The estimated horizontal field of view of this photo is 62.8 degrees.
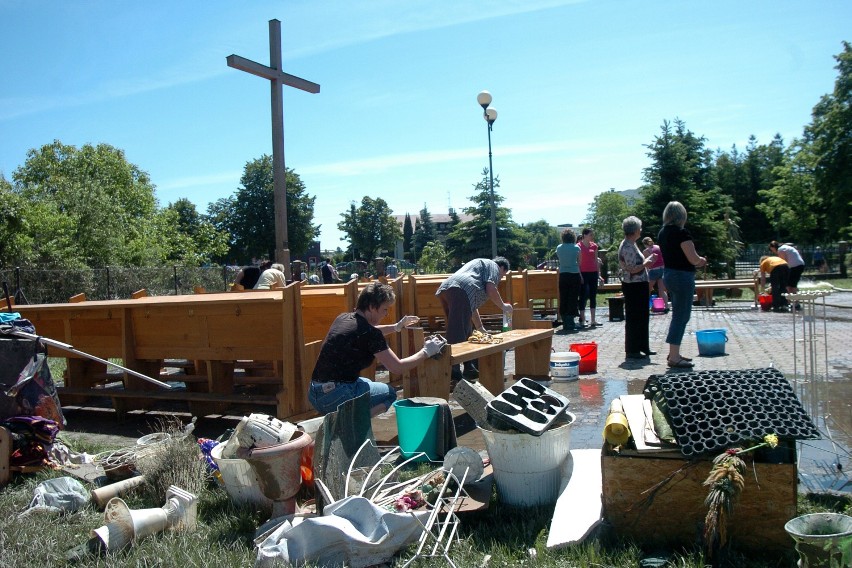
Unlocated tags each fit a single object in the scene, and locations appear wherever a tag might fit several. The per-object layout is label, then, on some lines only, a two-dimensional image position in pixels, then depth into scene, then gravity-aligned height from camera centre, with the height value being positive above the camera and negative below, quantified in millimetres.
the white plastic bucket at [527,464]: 3951 -1175
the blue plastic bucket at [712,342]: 8930 -1125
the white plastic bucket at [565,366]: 8039 -1249
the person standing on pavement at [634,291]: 8984 -445
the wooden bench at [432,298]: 9852 -585
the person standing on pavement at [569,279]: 12805 -381
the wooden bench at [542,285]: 13938 -517
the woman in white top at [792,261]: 14805 -191
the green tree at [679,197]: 26125 +2237
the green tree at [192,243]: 39869 +1554
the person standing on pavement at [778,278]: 15242 -573
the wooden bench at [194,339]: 6391 -713
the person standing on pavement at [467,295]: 7648 -376
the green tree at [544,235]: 100875 +3691
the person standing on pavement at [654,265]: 13203 -181
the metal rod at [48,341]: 5231 -522
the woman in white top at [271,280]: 9695 -188
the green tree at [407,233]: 116062 +5023
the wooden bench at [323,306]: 7512 -456
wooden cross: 11281 +2147
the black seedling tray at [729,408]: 3295 -770
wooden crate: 3250 -1191
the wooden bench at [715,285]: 16609 -749
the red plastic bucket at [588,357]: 8469 -1210
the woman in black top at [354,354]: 5172 -671
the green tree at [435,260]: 38656 +104
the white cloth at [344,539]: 3363 -1335
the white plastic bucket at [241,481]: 4266 -1315
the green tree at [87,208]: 24172 +2781
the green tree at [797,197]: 49125 +3955
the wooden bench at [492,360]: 6086 -1004
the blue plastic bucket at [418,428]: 4914 -1172
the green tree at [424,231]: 89812 +4071
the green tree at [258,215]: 59031 +4421
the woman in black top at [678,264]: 7688 -98
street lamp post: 17438 +3851
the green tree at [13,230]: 18922 +1242
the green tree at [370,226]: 77312 +4186
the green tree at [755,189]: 65875 +6267
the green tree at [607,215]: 70625 +4416
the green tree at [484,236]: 37969 +1391
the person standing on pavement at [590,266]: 13389 -157
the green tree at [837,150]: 42656 +6282
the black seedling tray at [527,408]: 3930 -875
